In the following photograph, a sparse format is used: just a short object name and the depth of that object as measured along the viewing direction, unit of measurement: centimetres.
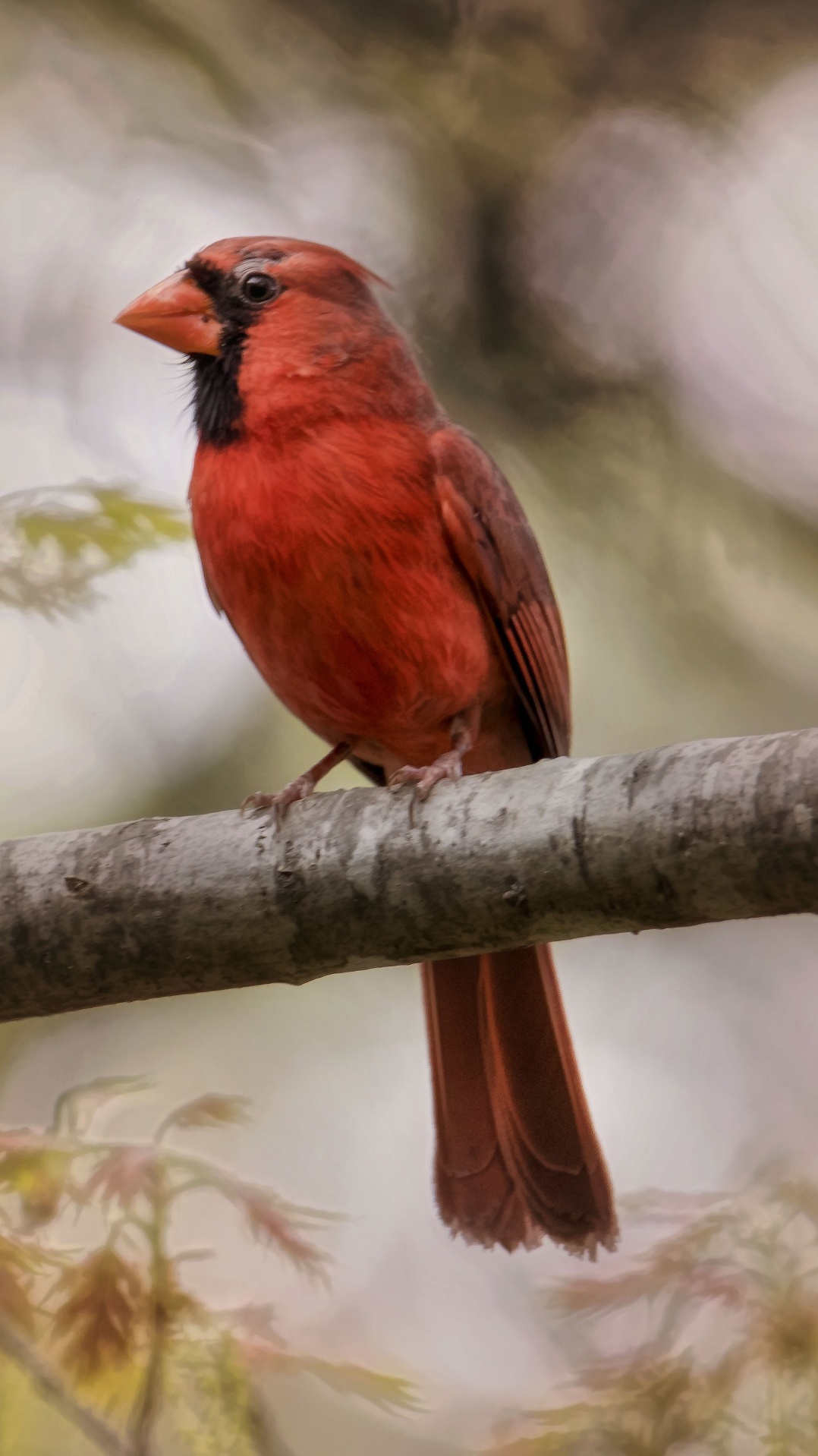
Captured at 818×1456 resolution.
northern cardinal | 480
